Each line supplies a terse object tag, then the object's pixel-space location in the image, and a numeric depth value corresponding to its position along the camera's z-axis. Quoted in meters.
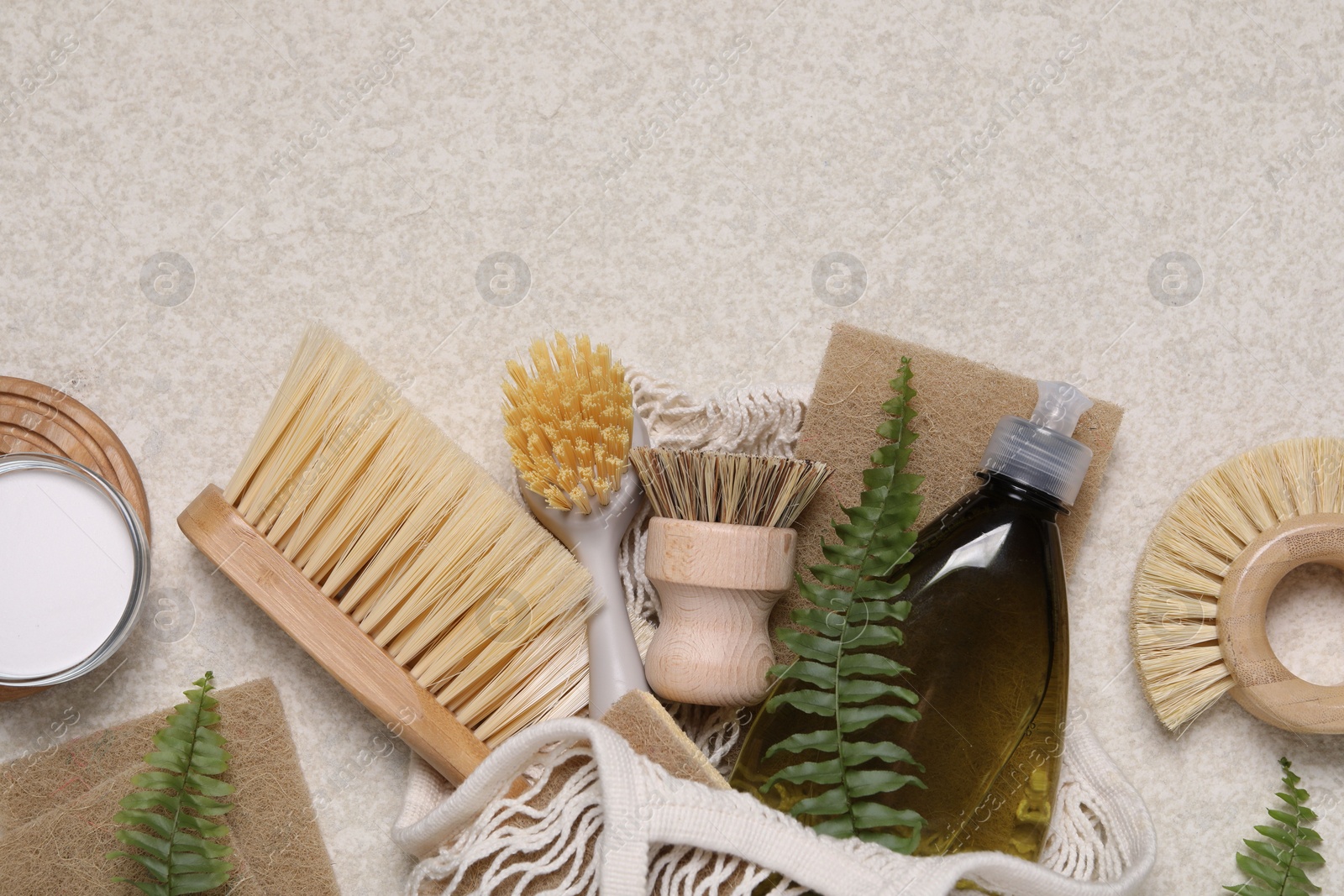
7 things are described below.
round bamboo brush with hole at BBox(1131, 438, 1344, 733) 0.70
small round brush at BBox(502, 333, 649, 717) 0.65
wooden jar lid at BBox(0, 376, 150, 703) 0.72
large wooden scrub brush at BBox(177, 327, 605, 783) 0.66
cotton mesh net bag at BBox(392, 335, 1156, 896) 0.56
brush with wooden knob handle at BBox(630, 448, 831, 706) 0.63
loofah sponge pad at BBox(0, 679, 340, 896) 0.66
